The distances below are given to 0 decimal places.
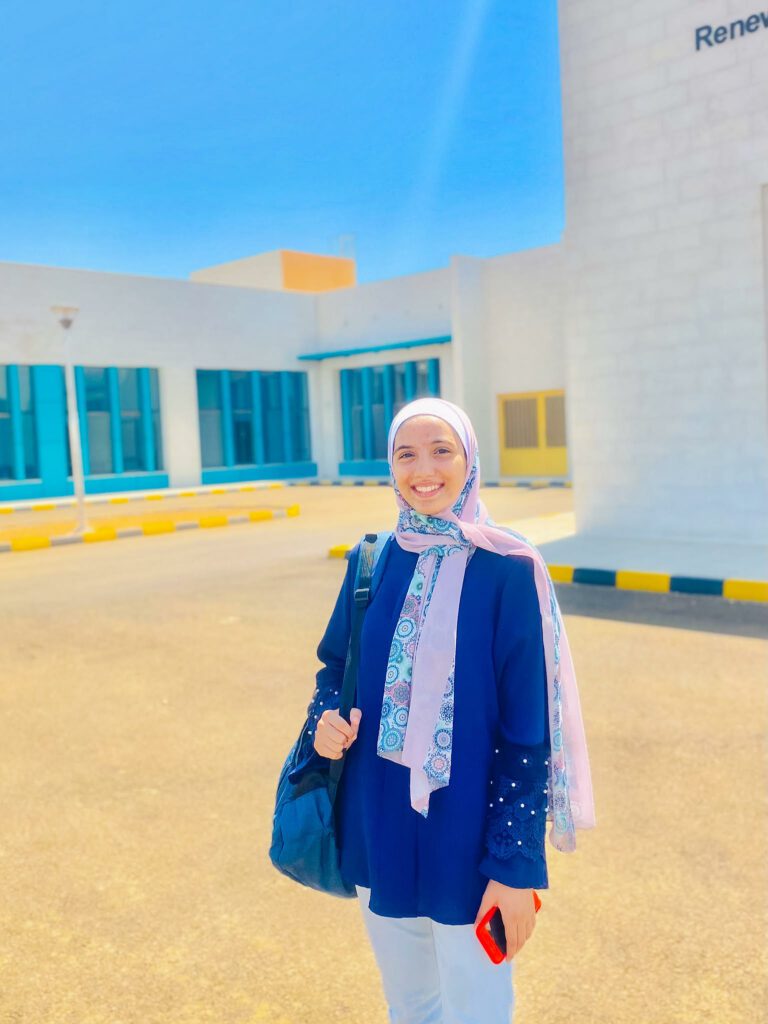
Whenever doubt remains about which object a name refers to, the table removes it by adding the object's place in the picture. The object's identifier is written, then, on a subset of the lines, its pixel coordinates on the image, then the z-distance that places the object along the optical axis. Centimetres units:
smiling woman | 190
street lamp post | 1523
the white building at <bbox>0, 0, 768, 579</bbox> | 998
